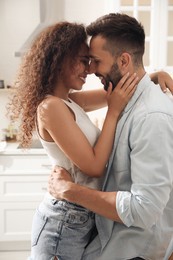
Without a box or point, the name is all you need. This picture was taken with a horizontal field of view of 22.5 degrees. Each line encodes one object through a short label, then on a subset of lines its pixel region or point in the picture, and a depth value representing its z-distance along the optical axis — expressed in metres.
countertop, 3.20
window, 3.20
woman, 1.35
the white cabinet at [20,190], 3.23
